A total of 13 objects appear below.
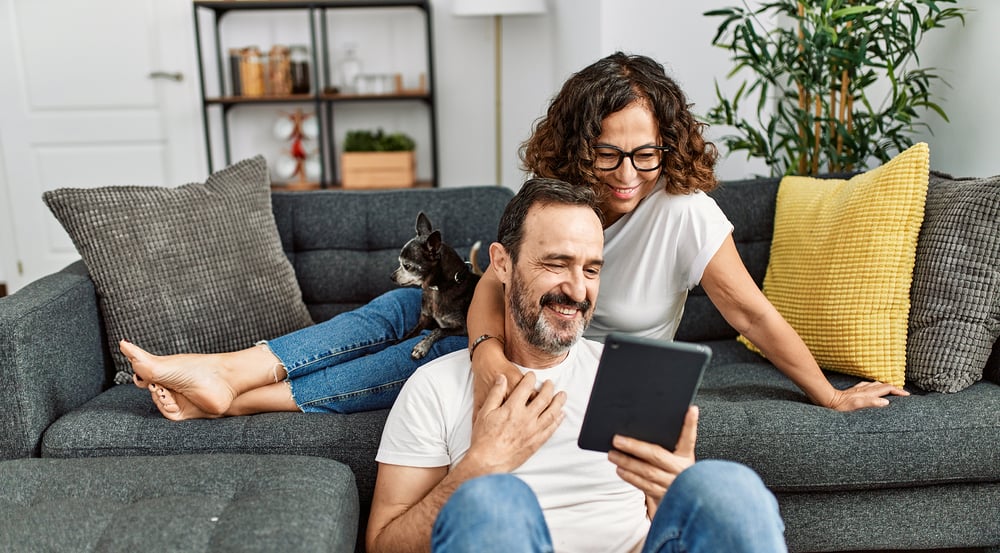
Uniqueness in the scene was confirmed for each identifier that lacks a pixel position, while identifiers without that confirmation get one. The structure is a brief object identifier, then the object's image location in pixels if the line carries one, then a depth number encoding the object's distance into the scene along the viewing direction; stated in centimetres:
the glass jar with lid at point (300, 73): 423
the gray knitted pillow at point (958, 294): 178
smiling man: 130
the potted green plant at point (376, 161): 424
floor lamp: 397
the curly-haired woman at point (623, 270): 163
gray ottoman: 123
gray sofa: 163
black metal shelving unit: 416
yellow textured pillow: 188
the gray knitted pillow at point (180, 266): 201
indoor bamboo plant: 235
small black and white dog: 200
